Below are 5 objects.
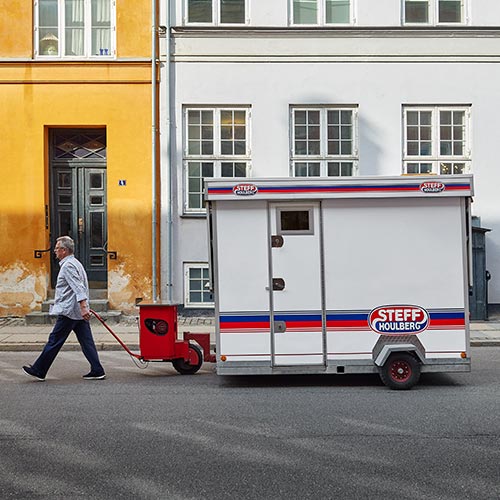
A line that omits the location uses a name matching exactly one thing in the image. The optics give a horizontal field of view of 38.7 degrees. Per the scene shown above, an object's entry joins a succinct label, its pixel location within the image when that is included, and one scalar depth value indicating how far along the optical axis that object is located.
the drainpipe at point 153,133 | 14.95
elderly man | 9.14
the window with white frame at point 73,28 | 15.27
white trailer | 8.57
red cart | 9.20
